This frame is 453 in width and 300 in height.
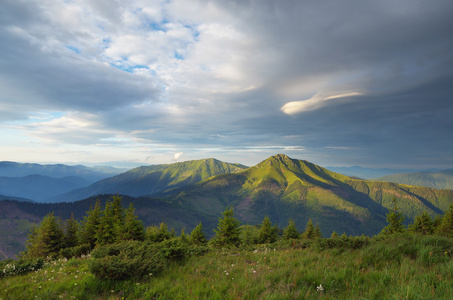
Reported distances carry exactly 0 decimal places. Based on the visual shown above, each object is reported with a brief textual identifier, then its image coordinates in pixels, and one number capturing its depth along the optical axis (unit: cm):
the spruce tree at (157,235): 3016
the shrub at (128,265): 647
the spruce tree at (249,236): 4731
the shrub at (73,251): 1947
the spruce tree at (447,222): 4206
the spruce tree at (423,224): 4803
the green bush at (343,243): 928
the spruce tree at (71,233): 3472
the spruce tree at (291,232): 5130
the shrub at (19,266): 859
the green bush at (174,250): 922
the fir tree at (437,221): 5273
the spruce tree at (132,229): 2896
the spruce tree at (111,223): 3109
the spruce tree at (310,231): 5606
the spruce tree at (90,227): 3425
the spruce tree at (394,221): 4980
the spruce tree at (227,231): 3909
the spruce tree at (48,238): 3238
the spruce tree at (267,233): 4793
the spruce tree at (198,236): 4068
